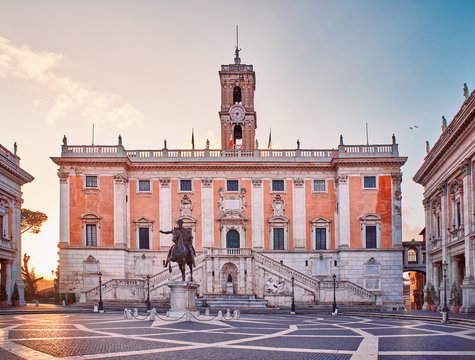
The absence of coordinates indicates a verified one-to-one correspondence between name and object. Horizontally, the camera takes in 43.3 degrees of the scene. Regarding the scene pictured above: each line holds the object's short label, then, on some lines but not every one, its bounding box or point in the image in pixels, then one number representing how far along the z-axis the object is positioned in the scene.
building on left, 44.69
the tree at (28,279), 70.31
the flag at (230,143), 61.22
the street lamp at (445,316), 30.19
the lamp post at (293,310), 41.41
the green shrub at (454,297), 37.72
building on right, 35.88
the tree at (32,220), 77.00
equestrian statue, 31.52
